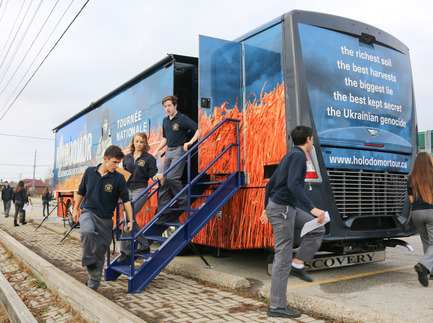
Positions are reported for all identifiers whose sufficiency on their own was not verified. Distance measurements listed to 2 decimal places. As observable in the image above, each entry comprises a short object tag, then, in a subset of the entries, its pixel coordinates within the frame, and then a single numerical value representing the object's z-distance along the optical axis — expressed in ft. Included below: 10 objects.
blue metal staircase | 14.97
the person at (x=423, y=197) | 15.60
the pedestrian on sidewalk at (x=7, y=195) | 52.58
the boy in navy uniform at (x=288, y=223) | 11.66
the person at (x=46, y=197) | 67.61
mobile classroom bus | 15.81
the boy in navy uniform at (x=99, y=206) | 14.57
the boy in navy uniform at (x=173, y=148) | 18.51
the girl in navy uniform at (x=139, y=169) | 18.49
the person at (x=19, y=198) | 46.13
